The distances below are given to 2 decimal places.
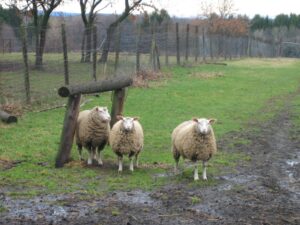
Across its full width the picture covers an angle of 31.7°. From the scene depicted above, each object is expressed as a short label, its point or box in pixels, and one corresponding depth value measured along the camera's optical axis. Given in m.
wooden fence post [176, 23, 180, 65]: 30.14
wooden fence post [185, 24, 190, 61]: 32.47
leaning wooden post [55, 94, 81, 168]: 9.23
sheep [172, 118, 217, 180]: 8.66
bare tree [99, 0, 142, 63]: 20.37
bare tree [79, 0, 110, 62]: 18.91
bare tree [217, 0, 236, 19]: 73.50
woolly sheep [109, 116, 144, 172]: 9.08
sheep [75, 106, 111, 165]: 9.51
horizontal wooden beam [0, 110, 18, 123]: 12.72
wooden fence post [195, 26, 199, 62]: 35.44
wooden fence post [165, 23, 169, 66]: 28.45
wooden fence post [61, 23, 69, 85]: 16.39
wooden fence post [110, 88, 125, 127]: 11.10
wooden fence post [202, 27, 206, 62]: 39.03
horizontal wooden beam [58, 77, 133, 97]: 8.97
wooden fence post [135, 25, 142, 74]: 23.08
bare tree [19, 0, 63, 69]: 25.05
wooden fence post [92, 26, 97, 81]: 18.74
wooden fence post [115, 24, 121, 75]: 20.64
